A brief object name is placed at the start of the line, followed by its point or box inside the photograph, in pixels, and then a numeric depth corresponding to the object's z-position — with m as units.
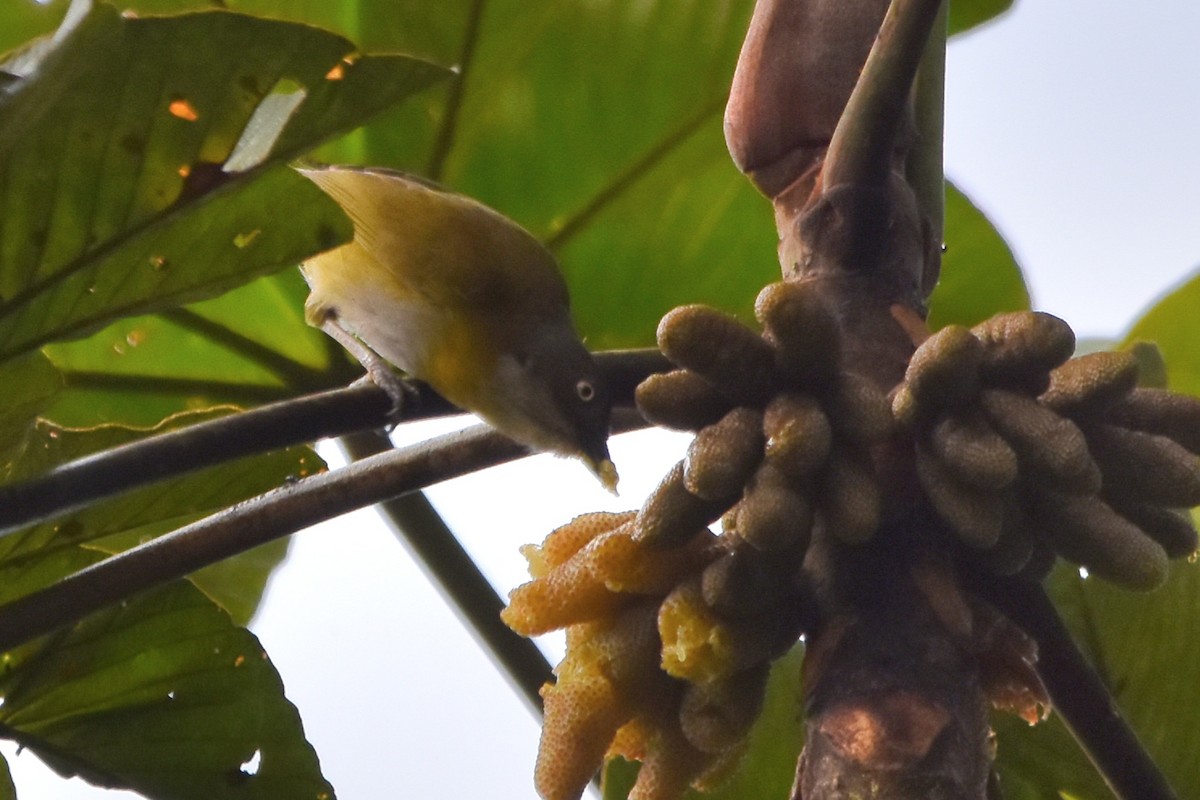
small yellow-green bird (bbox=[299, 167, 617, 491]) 4.82
